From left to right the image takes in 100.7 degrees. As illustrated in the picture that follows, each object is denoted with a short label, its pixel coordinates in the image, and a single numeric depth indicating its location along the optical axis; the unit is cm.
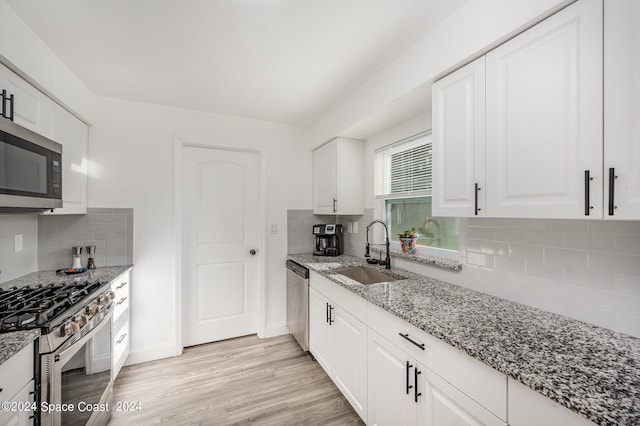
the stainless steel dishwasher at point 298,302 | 252
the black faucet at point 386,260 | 224
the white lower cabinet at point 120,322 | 196
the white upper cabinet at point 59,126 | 145
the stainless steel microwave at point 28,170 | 122
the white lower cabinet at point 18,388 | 95
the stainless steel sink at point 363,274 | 228
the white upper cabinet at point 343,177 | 272
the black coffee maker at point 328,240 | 295
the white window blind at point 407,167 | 215
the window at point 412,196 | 205
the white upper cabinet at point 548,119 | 93
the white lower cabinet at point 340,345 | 165
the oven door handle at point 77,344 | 121
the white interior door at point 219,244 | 277
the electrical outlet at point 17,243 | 190
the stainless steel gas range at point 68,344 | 114
